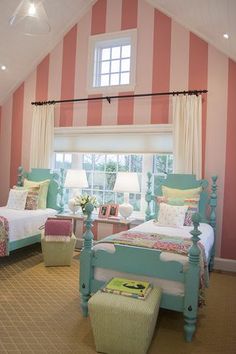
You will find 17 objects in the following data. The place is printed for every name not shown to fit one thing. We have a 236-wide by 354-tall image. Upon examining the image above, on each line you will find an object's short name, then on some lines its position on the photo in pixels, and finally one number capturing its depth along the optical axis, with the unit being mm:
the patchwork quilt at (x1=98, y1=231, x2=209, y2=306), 2411
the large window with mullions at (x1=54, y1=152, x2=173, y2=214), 4539
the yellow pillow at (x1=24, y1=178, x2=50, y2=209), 4719
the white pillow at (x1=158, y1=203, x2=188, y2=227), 3475
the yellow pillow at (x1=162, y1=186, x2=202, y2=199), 3813
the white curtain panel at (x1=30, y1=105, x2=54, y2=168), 5012
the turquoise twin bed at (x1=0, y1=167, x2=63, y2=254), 3781
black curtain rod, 4113
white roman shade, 4352
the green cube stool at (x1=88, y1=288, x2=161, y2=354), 1938
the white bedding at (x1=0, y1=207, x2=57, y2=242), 3777
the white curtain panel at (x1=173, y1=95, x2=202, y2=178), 4062
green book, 2076
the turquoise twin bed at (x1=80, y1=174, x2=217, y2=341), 2213
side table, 4164
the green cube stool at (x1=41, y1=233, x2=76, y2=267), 3738
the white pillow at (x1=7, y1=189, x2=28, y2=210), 4461
